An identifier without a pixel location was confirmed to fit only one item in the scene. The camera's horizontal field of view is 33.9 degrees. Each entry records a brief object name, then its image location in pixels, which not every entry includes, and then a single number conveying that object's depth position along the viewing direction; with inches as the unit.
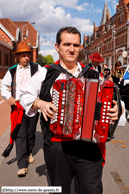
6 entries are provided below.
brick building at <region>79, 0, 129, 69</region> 1411.2
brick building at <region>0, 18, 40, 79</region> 1198.3
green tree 5194.9
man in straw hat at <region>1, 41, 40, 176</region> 145.7
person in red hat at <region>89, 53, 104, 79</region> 214.4
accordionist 79.9
